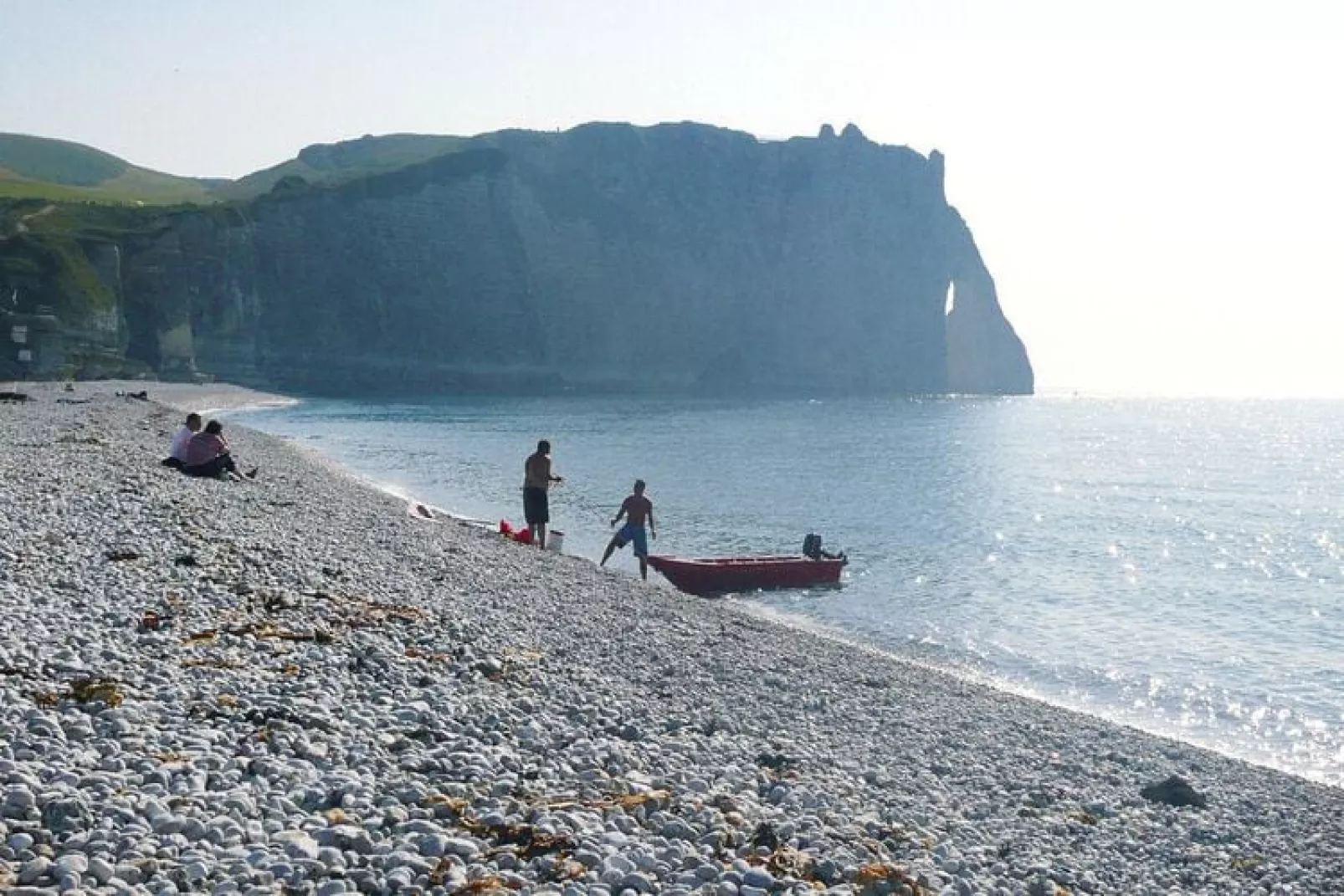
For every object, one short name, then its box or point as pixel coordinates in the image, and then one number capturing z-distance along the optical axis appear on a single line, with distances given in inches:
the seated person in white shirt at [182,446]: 1091.3
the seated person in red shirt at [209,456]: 1087.6
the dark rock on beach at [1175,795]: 534.3
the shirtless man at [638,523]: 1091.3
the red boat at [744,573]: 1176.2
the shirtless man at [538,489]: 1053.2
